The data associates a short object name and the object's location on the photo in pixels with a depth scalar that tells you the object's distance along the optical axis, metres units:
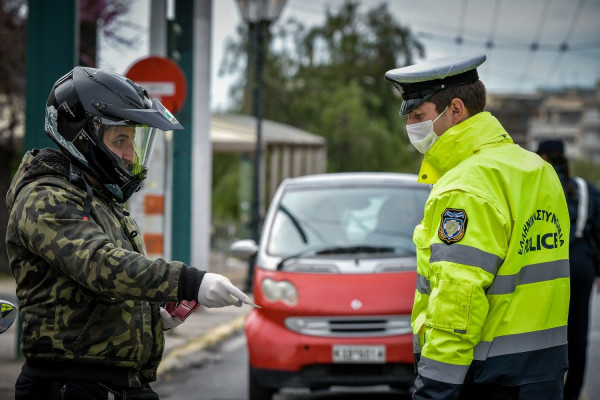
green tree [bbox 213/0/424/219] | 55.44
